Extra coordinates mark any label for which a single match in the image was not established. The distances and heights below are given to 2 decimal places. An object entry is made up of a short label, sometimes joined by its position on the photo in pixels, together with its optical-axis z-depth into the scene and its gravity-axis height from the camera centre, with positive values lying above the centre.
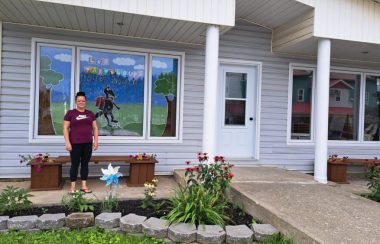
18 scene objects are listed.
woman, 4.72 -0.30
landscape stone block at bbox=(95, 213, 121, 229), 3.69 -1.18
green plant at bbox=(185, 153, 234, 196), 4.09 -0.72
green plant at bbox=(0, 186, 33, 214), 3.91 -1.06
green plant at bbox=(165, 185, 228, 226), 3.66 -1.01
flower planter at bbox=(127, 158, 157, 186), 5.62 -0.94
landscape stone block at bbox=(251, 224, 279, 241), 3.43 -1.16
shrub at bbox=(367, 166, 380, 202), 4.80 -0.87
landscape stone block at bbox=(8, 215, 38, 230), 3.59 -1.20
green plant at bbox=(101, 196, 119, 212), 4.10 -1.12
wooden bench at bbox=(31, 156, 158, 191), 5.14 -0.93
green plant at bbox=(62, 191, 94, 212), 4.01 -1.10
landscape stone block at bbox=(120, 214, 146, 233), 3.60 -1.18
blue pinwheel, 4.11 -0.75
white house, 5.25 +0.84
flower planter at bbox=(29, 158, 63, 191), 5.12 -0.99
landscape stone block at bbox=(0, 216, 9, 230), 3.59 -1.21
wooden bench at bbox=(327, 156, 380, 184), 6.77 -0.96
